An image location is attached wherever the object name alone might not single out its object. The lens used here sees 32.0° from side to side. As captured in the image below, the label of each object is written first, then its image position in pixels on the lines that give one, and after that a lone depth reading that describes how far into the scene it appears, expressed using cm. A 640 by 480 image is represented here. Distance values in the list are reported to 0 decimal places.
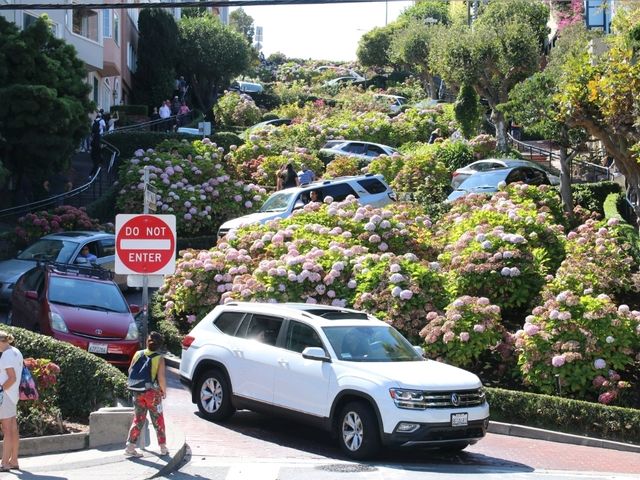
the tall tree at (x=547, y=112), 2906
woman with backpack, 1203
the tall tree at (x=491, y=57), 4709
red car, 1722
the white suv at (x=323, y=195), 2719
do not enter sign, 1331
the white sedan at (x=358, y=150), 3984
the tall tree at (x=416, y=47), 7156
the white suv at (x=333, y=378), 1249
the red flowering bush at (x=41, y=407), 1282
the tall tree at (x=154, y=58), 6034
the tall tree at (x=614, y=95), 2086
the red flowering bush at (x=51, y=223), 2766
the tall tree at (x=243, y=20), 14212
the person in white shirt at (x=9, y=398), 1123
